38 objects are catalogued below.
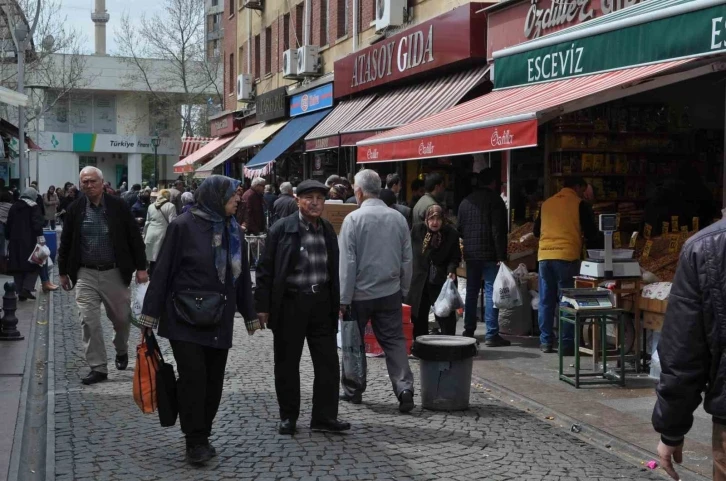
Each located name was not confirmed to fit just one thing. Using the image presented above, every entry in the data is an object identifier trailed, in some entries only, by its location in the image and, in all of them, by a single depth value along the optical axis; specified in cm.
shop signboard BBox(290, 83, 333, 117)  2345
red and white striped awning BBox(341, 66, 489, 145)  1502
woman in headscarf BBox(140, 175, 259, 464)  596
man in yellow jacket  992
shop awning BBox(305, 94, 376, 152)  1906
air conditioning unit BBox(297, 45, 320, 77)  2527
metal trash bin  752
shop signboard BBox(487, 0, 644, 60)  1195
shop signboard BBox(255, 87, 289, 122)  2747
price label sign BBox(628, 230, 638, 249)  966
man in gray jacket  746
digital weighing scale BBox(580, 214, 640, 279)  882
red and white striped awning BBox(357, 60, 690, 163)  908
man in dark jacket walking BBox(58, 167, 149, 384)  848
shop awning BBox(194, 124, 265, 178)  2970
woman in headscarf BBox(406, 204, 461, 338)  984
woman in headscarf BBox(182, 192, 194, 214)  1760
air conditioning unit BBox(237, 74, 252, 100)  3338
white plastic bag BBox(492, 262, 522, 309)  1044
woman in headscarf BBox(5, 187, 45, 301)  1423
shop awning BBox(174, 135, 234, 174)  3372
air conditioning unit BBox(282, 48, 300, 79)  2634
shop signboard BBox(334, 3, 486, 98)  1516
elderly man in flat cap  661
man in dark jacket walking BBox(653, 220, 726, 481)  316
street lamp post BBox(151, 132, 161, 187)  4662
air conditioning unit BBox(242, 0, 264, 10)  3237
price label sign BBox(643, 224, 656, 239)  1033
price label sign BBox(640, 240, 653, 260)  986
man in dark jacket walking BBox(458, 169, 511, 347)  1053
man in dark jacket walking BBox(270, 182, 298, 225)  1548
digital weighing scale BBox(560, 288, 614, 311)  841
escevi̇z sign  671
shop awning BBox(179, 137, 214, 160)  3988
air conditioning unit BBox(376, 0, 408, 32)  1878
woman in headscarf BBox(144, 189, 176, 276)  1518
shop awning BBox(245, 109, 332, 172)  2330
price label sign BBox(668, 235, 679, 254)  974
